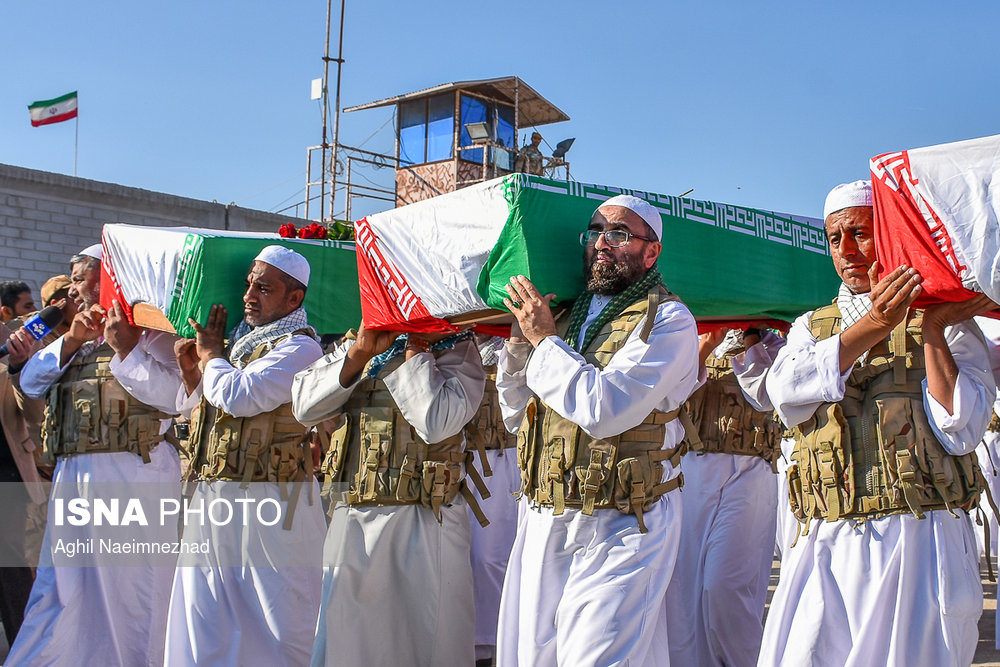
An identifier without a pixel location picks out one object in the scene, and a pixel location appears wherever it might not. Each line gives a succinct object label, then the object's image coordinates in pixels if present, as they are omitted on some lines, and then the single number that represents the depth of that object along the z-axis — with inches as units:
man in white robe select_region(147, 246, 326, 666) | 196.9
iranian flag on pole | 660.1
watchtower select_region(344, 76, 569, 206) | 776.9
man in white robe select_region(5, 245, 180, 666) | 217.8
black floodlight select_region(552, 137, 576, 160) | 783.1
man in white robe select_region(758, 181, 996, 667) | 133.3
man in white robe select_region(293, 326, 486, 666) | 187.8
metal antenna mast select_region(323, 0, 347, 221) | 712.4
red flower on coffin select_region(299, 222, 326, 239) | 242.8
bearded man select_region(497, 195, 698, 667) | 144.3
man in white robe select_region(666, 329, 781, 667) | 221.6
